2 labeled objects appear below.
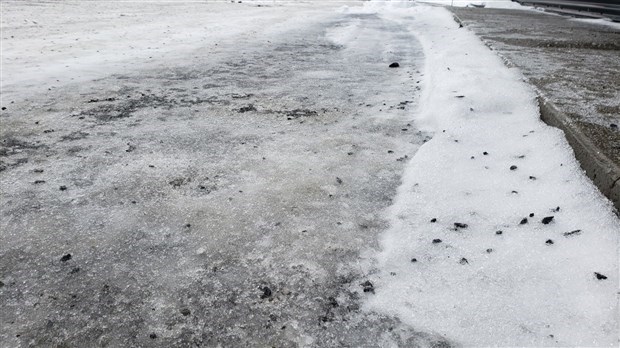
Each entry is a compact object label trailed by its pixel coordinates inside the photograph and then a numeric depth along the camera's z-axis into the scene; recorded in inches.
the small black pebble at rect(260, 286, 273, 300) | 69.9
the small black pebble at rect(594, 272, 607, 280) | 66.5
